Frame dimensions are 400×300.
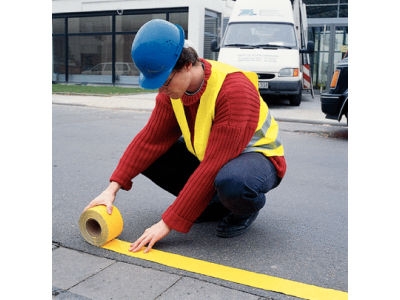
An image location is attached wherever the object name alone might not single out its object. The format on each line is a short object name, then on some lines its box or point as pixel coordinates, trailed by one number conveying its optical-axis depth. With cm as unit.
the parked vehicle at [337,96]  713
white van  1137
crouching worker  238
